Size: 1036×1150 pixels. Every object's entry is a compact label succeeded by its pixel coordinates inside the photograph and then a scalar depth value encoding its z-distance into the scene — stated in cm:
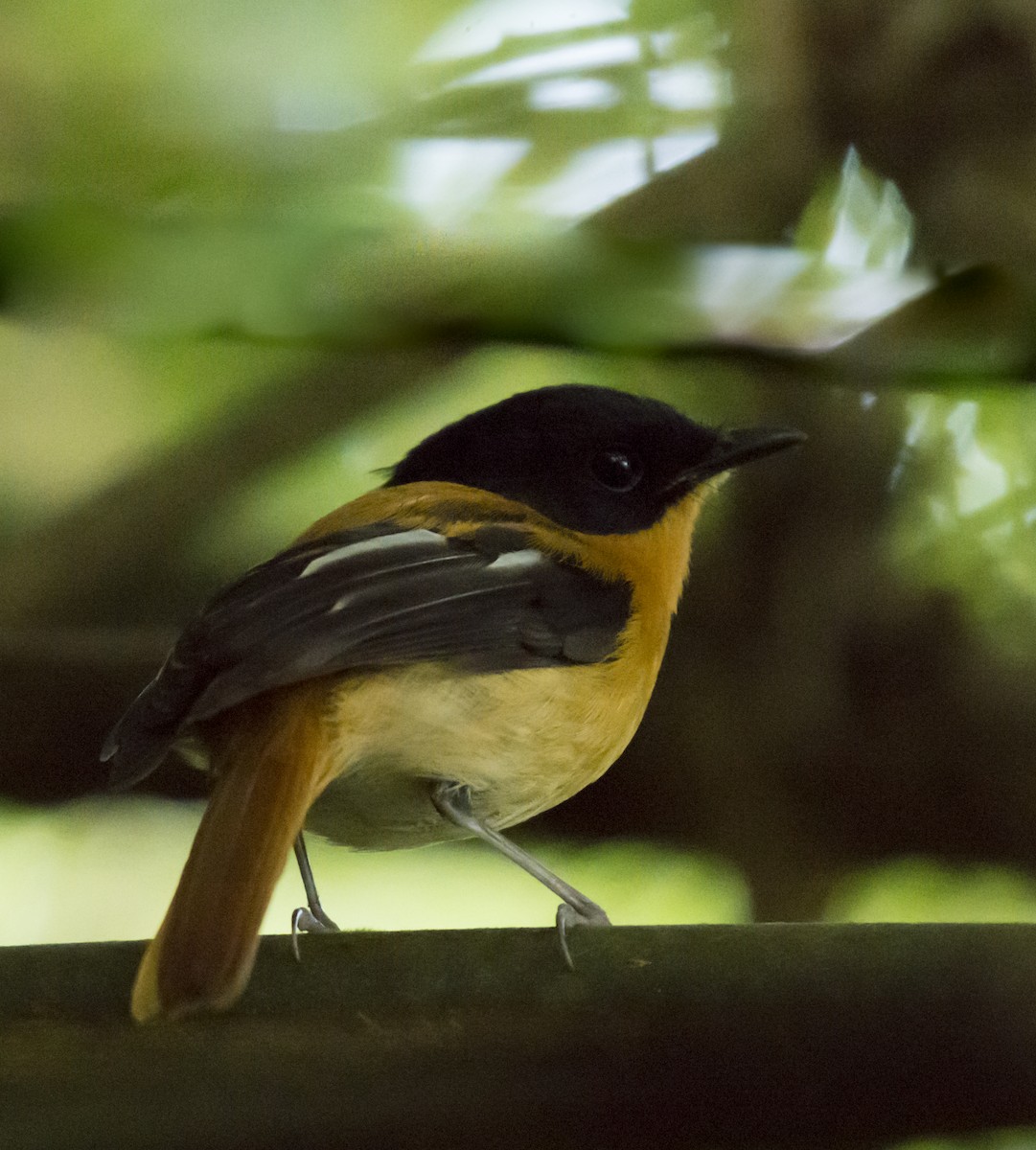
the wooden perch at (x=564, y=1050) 352
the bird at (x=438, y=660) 354
